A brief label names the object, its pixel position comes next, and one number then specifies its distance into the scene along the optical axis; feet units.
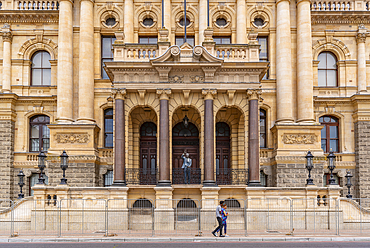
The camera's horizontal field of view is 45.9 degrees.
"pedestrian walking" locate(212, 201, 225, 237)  63.98
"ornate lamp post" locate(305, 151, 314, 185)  79.87
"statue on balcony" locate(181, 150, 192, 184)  84.65
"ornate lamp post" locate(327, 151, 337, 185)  84.38
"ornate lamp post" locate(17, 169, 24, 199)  91.25
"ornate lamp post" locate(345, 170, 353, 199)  94.24
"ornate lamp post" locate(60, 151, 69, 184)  82.01
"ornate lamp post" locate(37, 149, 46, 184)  79.46
